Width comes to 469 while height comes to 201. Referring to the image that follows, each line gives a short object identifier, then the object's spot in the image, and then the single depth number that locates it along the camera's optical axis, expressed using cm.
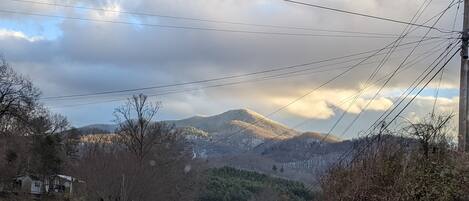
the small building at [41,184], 7908
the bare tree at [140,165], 6462
